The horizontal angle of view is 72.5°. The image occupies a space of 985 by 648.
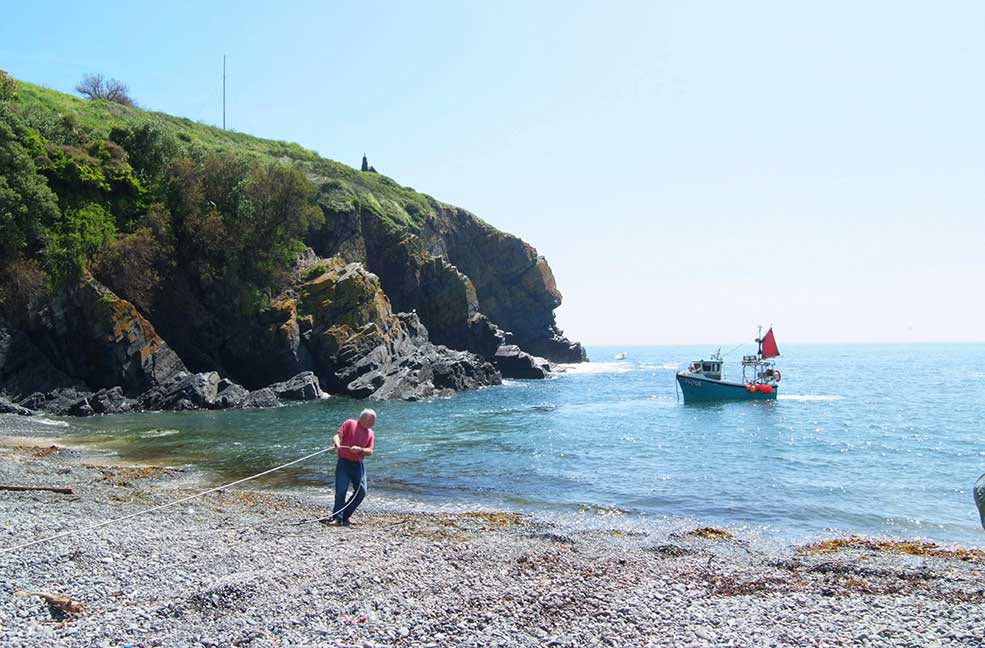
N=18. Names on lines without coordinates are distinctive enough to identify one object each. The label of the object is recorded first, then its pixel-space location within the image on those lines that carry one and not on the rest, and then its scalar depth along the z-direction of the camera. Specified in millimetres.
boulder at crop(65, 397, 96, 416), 33406
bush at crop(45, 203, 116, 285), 36312
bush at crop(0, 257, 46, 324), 34500
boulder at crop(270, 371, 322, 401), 42500
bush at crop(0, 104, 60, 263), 34344
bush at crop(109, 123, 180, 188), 45594
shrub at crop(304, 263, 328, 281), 50469
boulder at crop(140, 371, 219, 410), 36666
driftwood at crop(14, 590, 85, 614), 7328
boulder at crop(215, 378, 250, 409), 38812
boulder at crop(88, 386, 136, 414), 34594
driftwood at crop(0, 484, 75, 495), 14180
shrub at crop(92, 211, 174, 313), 39000
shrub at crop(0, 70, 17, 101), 43750
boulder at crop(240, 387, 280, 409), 39619
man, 12320
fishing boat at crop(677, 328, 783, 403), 50281
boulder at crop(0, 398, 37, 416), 31125
